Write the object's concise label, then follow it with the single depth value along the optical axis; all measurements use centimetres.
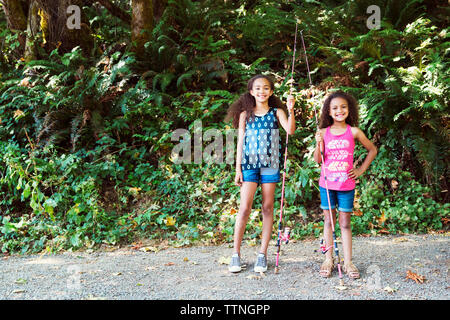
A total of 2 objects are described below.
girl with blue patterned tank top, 359
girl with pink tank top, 341
